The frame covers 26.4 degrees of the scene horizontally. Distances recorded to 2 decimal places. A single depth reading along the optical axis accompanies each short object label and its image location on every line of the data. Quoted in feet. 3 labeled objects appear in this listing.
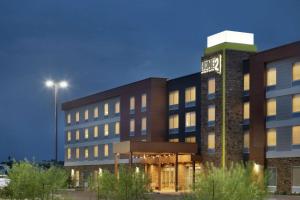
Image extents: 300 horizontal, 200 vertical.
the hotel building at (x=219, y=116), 196.82
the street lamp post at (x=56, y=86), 193.36
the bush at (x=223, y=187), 84.17
